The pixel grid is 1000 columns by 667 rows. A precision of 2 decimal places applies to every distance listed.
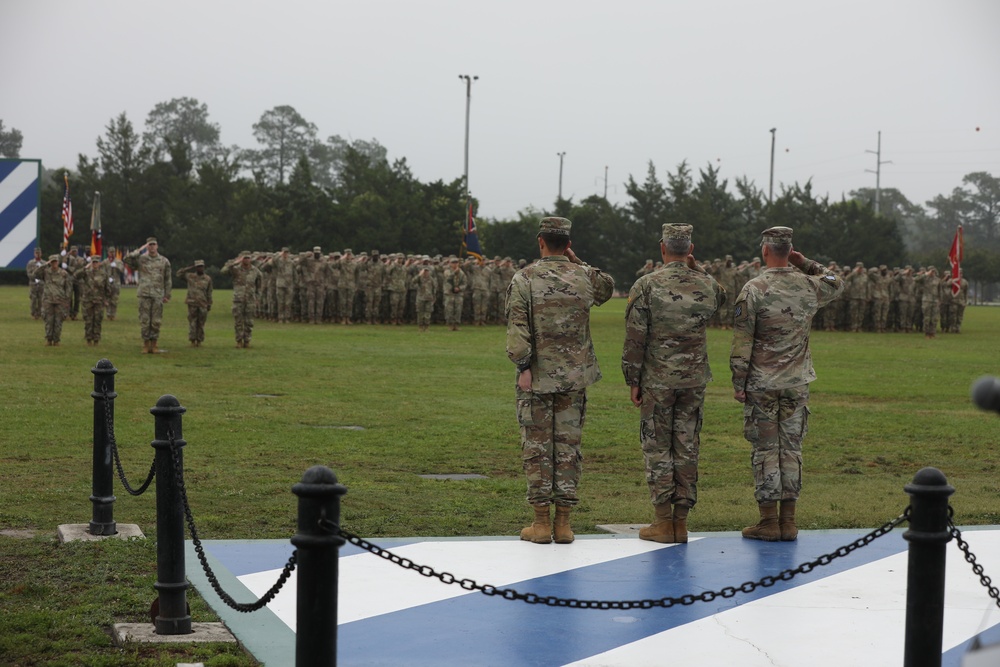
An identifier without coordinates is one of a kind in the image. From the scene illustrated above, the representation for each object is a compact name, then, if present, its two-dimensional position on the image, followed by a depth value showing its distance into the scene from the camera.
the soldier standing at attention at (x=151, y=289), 22.36
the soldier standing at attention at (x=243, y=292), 24.44
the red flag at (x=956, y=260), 37.44
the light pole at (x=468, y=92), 61.50
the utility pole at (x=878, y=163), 121.62
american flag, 29.93
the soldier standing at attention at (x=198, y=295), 23.41
